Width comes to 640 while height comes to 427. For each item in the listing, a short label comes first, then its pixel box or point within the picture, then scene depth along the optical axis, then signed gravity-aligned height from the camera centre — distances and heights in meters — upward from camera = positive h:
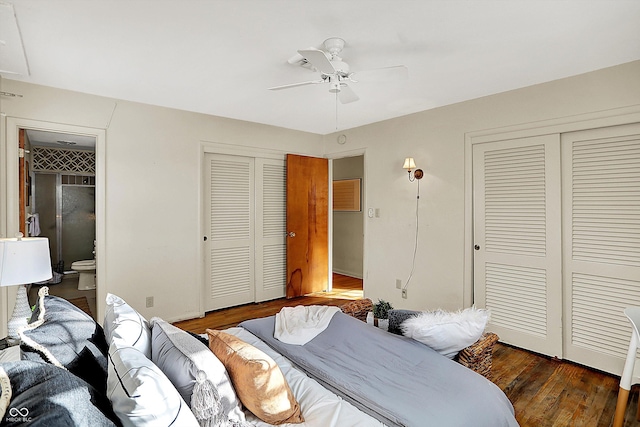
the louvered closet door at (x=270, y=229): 4.76 -0.23
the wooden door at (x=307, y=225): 5.01 -0.18
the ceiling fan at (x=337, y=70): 2.09 +0.94
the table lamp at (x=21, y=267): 1.66 -0.26
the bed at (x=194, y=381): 0.88 -0.59
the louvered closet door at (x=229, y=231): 4.33 -0.22
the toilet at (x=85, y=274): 5.13 -0.90
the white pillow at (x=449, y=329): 1.83 -0.63
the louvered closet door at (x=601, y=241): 2.71 -0.25
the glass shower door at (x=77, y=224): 5.91 -0.17
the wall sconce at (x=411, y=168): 3.93 +0.51
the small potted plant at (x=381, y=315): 2.35 -0.71
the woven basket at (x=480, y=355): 1.90 -0.79
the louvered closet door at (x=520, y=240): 3.07 -0.27
